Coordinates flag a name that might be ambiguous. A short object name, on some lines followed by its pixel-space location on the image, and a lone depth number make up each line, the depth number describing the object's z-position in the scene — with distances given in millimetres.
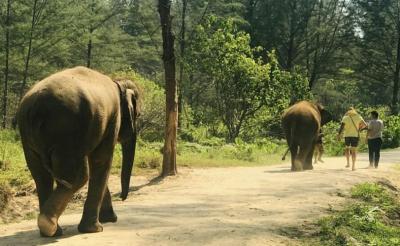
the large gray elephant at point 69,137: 6359
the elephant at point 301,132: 17391
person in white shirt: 18156
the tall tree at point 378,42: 44656
